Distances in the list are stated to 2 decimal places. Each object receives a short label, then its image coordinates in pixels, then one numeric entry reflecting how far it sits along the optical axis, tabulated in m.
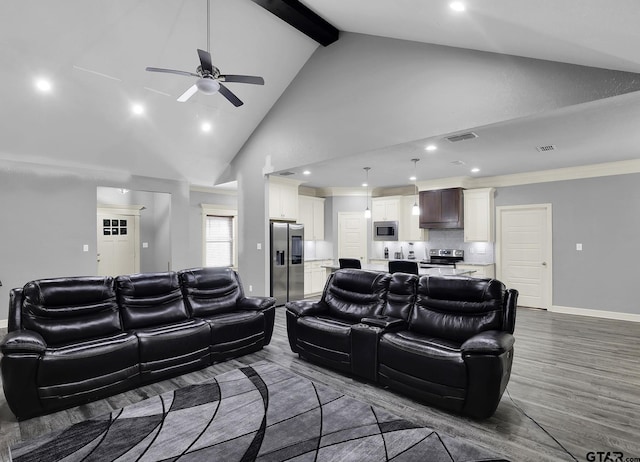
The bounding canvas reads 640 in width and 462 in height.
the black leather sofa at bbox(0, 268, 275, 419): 2.69
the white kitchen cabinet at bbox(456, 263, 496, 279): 7.07
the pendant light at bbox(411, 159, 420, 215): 5.93
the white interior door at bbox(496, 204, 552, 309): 6.75
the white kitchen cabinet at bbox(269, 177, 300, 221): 7.02
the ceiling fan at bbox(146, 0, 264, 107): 3.42
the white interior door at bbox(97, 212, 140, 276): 8.87
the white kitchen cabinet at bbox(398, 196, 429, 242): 8.27
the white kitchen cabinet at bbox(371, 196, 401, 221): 8.52
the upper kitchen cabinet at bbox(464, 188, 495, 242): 7.31
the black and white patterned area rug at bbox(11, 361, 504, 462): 2.21
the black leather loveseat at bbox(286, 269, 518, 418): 2.61
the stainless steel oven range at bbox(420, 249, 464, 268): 7.50
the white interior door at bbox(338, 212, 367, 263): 8.90
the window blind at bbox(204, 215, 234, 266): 8.72
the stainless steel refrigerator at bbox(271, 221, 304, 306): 6.80
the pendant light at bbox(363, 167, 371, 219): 6.60
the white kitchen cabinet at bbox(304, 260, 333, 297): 8.16
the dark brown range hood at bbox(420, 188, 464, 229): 7.56
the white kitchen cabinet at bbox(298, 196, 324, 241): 8.50
